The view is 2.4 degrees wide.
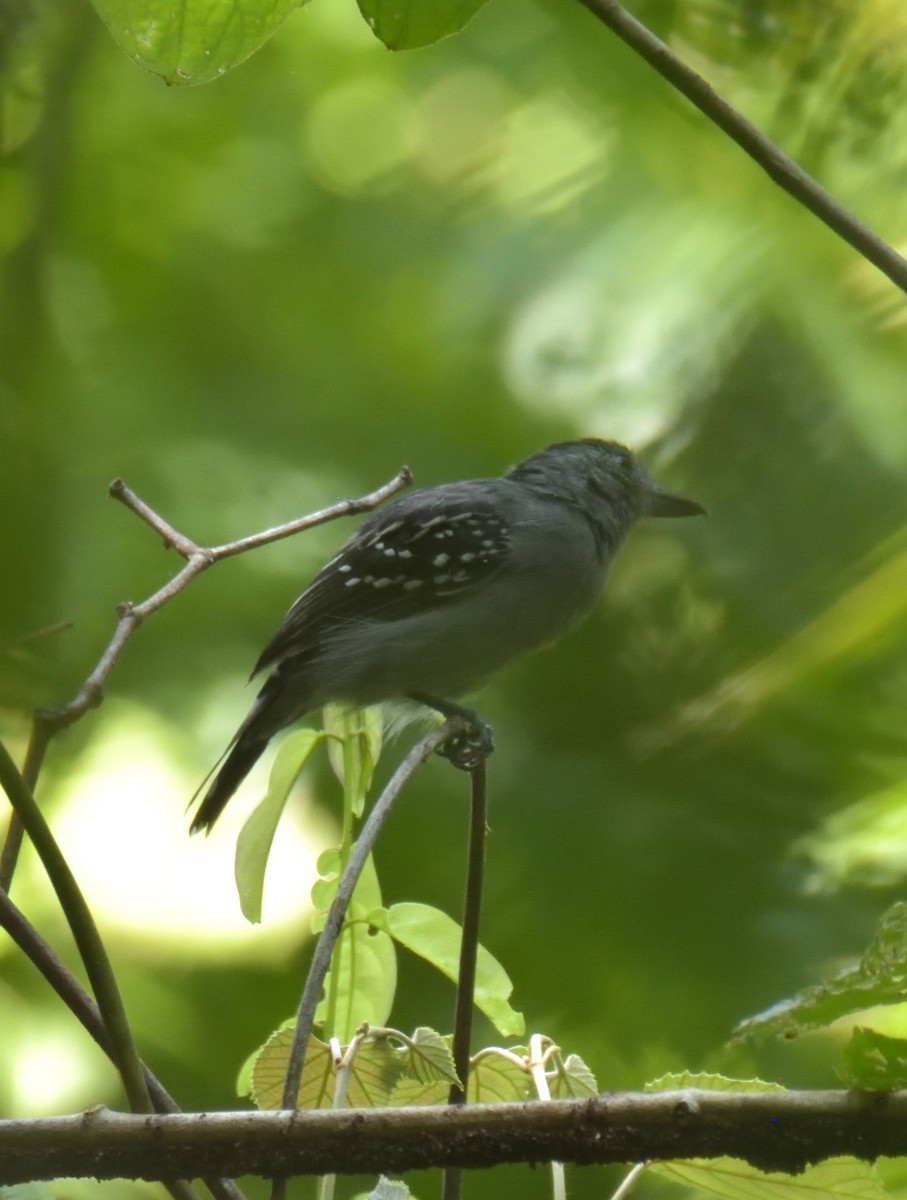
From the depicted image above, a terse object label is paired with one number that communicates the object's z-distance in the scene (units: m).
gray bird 4.96
